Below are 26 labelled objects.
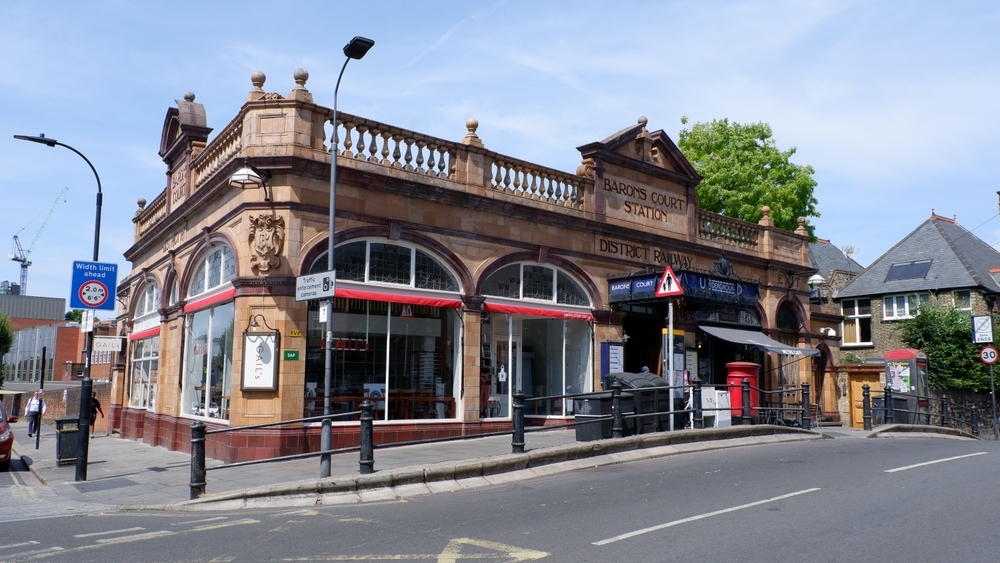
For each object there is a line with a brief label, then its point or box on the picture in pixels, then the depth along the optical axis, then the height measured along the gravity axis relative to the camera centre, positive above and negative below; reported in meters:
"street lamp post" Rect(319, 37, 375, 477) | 11.71 +1.17
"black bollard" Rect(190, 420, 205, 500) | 11.23 -1.27
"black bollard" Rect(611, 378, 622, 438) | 14.48 -0.66
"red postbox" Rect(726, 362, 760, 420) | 19.16 +0.02
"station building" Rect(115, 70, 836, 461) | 15.34 +2.16
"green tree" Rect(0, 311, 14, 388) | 55.47 +2.45
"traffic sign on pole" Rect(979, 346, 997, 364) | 26.01 +0.71
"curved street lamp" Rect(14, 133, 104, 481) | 14.08 -0.95
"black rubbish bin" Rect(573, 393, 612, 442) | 14.48 -0.79
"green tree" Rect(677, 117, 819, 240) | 35.34 +8.99
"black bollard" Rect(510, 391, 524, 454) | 12.88 -0.85
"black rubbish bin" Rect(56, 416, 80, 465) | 16.73 -1.46
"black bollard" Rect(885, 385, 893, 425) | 22.73 -0.83
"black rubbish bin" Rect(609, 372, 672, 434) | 15.41 -0.44
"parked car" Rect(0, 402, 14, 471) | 16.92 -1.57
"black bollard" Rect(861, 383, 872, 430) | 21.85 -0.82
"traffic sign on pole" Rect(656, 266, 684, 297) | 15.53 +1.73
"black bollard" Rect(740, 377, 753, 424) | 17.72 -0.57
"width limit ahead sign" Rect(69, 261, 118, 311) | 15.17 +1.62
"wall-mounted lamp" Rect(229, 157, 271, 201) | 14.70 +3.59
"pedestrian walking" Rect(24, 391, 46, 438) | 25.59 -1.36
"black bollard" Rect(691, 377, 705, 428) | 16.11 -0.47
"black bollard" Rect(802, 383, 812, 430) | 19.38 -0.88
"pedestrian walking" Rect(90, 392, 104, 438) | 23.75 -1.22
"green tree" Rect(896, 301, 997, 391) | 32.72 +1.25
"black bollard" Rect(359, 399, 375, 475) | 11.52 -1.03
